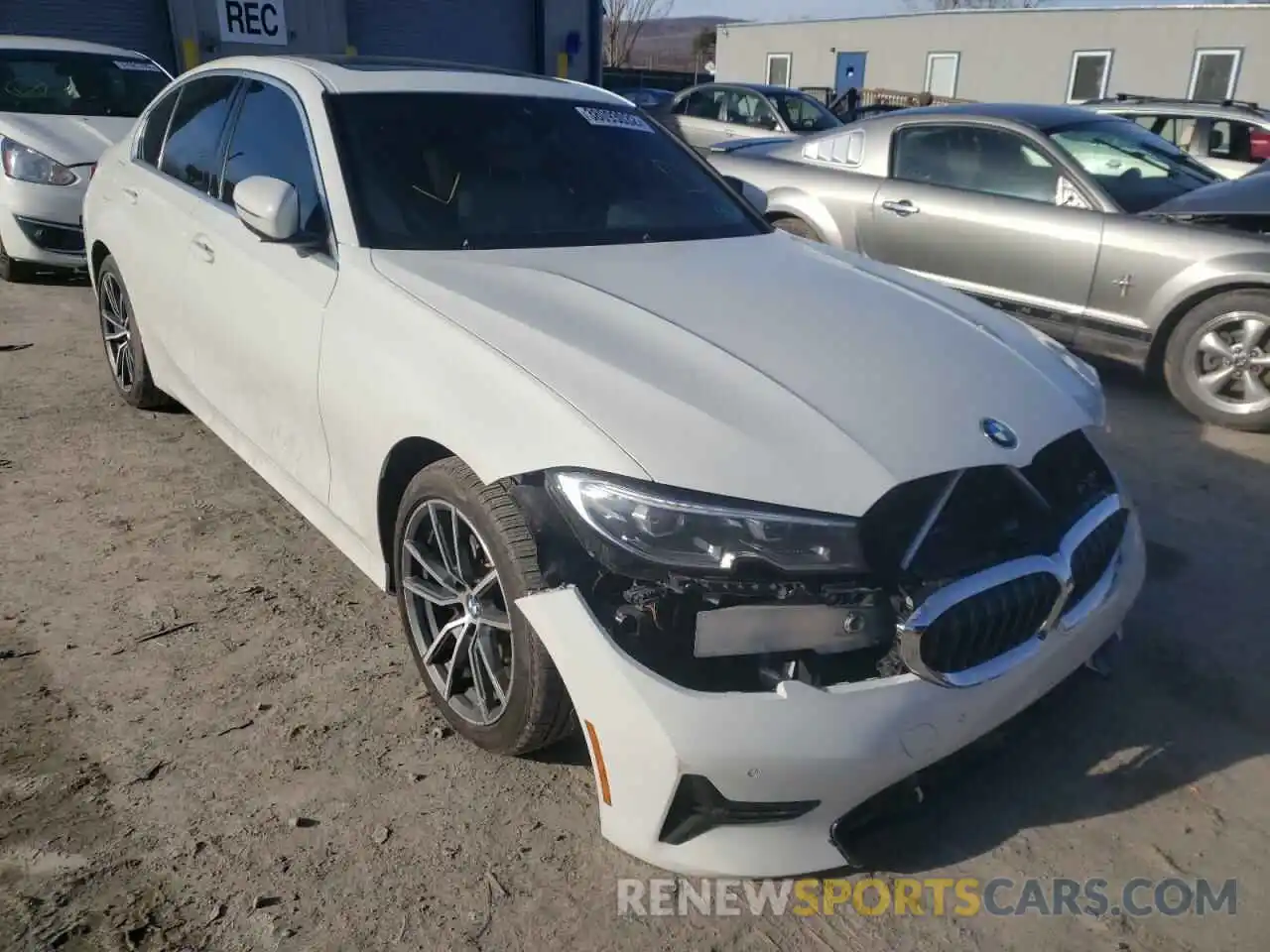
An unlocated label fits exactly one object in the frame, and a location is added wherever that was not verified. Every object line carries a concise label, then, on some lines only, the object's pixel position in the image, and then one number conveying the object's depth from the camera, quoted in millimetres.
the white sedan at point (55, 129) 7180
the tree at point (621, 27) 48550
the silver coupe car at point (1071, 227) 5309
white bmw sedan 2080
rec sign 15602
